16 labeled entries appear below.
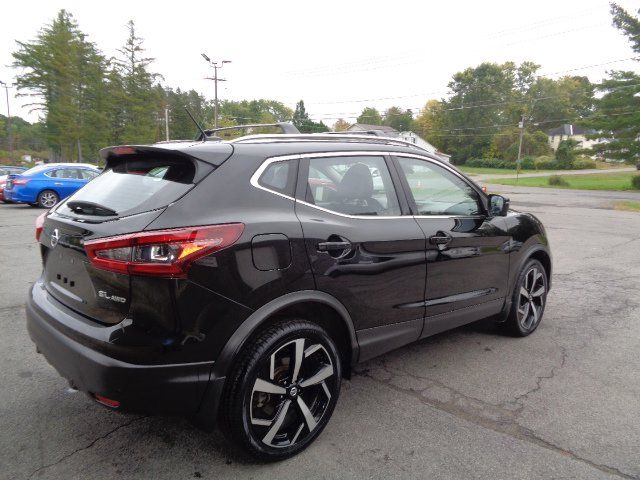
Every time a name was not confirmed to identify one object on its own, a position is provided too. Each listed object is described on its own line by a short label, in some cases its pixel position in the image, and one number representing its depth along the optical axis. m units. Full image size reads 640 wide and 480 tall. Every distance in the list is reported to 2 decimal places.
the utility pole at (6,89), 55.56
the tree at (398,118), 111.41
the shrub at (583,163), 63.31
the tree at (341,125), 109.07
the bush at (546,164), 64.31
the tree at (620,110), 31.39
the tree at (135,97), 48.53
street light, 40.33
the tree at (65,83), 41.62
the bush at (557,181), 35.72
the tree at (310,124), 76.98
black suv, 2.17
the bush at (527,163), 66.62
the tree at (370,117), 116.66
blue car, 14.75
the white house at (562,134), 97.12
